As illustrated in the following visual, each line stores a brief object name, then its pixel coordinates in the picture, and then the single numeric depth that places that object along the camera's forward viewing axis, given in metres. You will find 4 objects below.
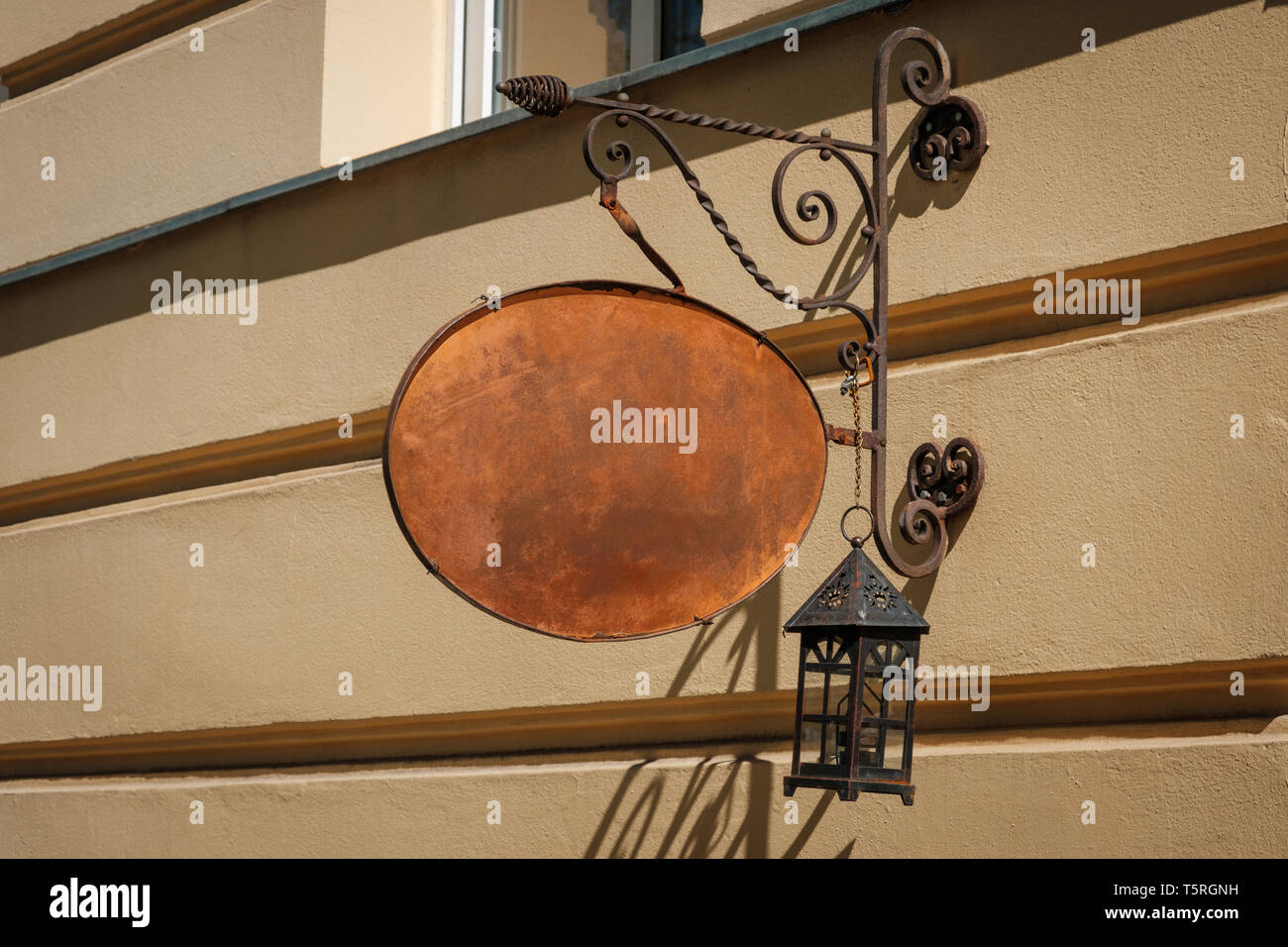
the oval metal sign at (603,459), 2.81
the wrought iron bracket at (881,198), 2.86
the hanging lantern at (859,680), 2.88
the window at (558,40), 4.47
